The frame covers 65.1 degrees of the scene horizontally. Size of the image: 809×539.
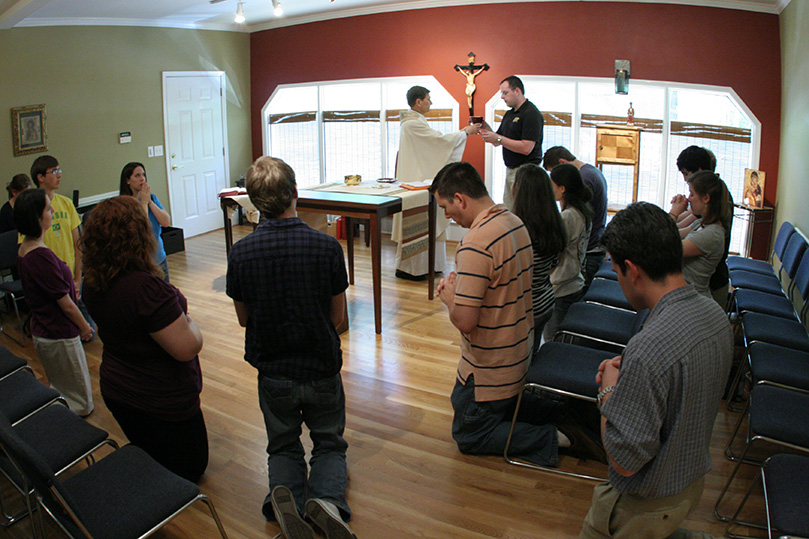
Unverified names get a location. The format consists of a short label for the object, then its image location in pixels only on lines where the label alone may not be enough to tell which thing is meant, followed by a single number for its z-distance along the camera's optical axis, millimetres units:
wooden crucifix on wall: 6464
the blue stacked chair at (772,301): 3656
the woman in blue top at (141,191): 4352
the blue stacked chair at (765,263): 4426
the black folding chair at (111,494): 1864
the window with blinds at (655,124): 5984
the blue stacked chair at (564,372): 2766
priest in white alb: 5789
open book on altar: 5551
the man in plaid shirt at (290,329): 2365
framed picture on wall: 5762
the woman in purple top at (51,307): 3176
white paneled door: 7516
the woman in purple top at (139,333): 2418
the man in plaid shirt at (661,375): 1579
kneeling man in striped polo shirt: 2680
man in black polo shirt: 5270
